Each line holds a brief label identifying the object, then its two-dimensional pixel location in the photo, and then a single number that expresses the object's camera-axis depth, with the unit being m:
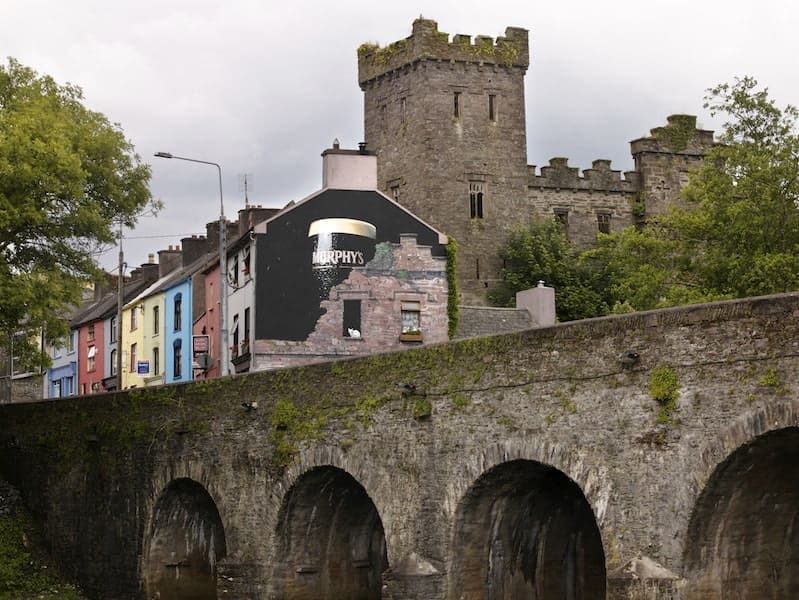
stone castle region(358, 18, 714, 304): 70.44
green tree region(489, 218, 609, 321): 68.62
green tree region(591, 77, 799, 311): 45.41
